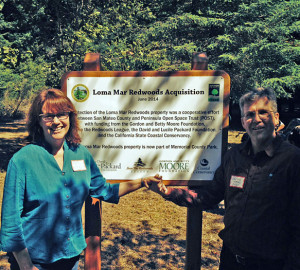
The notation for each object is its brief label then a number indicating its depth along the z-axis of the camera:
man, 2.01
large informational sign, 2.72
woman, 1.97
